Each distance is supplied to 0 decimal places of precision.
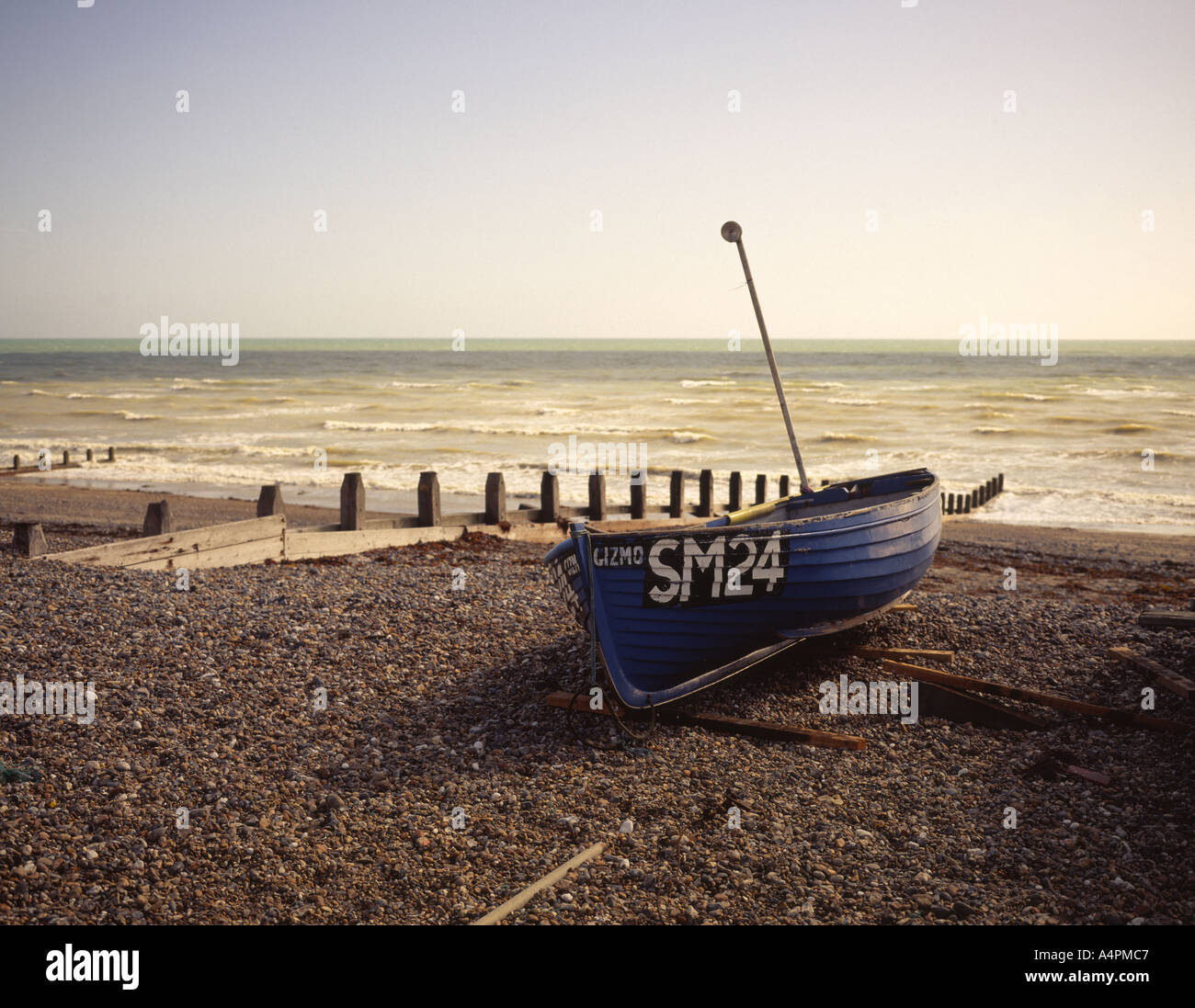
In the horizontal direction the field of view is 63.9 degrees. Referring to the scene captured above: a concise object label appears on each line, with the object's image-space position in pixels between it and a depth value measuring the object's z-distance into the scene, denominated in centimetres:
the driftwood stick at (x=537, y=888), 482
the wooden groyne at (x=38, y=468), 2470
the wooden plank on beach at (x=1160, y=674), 753
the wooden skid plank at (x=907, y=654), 857
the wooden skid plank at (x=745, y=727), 703
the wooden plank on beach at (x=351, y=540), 1175
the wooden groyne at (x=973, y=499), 2216
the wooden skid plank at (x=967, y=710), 750
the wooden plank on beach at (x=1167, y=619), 942
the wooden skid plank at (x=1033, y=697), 737
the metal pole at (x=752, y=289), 1038
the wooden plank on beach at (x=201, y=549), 1021
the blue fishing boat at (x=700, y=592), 733
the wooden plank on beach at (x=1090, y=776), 654
